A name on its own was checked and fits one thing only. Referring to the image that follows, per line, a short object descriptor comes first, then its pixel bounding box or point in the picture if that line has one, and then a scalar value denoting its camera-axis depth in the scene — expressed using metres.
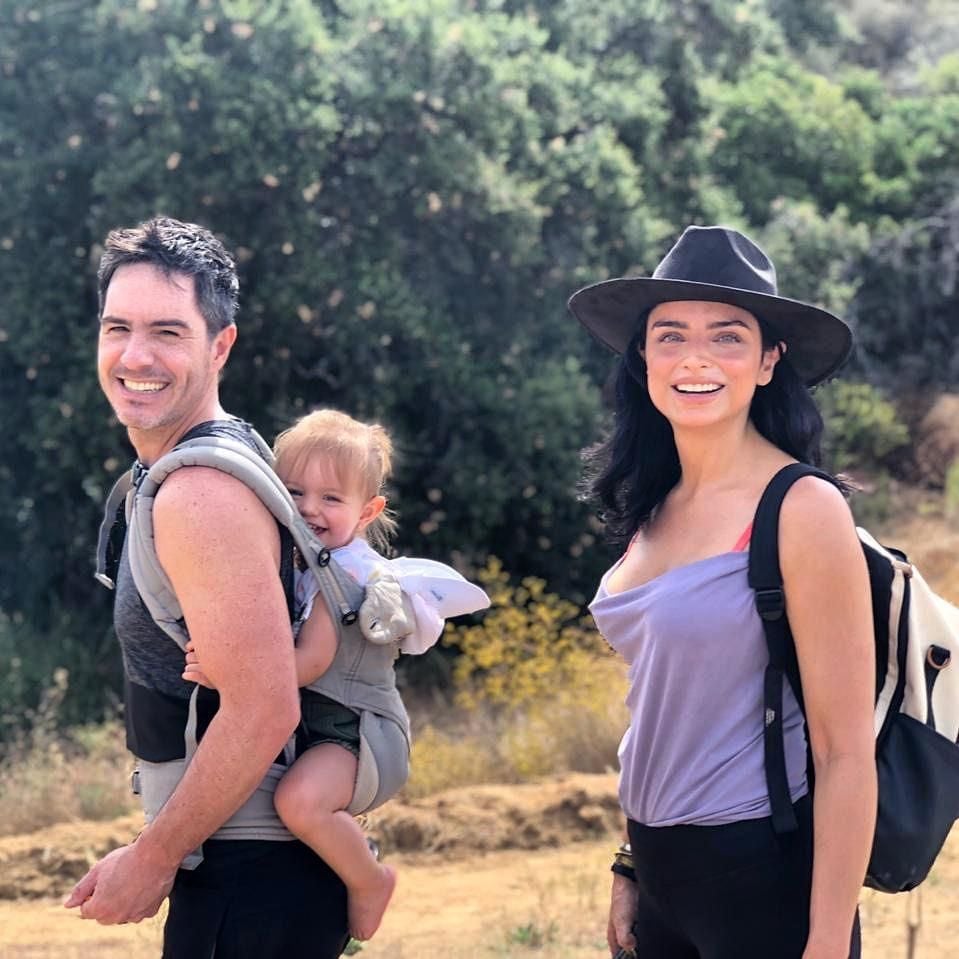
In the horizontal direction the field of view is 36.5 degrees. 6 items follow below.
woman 2.40
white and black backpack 2.46
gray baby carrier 2.34
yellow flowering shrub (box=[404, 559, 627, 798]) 8.39
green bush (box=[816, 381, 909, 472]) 14.95
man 2.29
